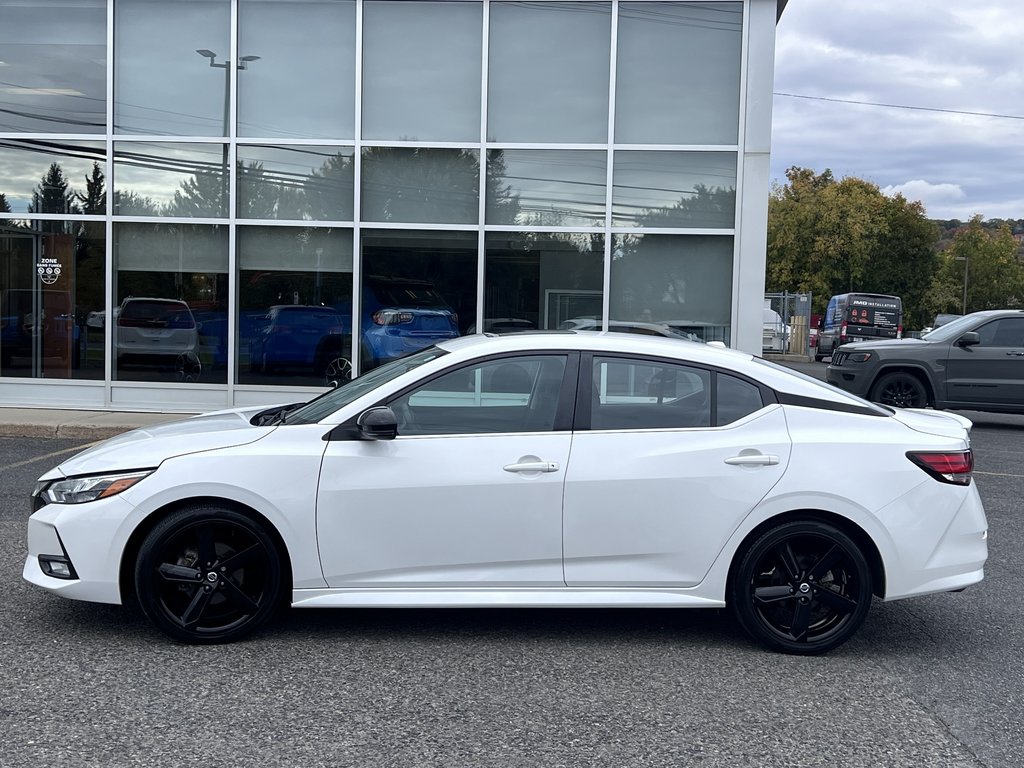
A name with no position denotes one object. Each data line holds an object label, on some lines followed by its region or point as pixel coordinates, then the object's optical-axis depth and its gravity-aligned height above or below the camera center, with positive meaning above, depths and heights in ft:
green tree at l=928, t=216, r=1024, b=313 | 272.31 +13.40
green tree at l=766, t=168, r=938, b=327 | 179.32 +13.82
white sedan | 15.89 -2.99
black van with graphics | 114.11 +0.25
